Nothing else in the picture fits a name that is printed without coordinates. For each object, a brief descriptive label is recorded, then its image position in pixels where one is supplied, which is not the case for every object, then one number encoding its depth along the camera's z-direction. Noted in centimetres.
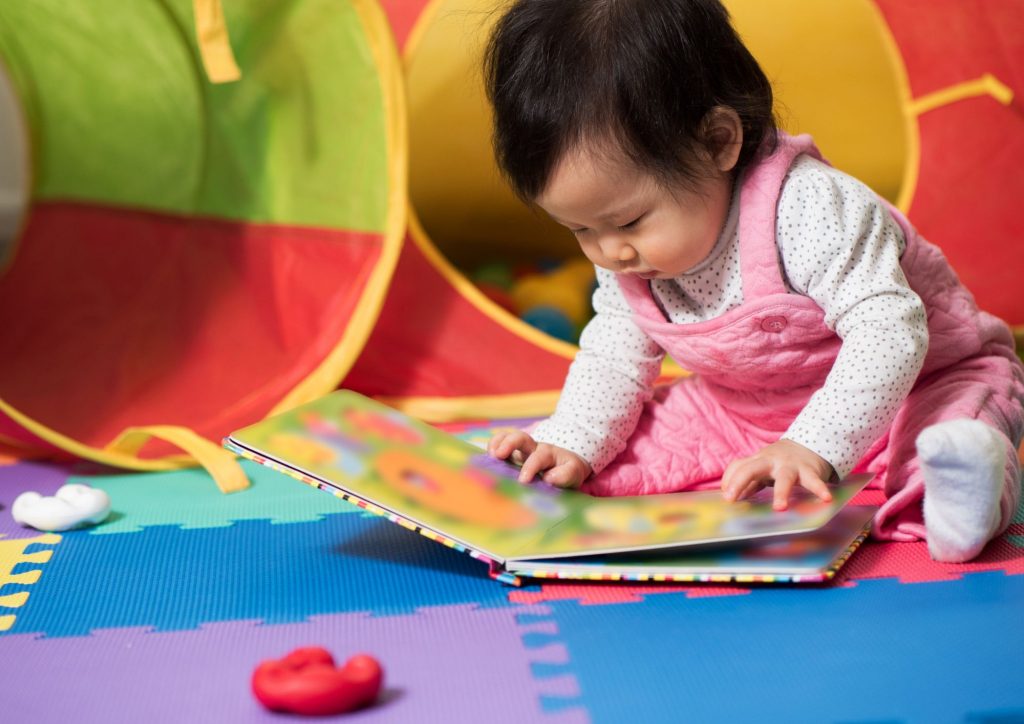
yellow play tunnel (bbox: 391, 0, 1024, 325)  177
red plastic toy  77
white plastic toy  119
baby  99
